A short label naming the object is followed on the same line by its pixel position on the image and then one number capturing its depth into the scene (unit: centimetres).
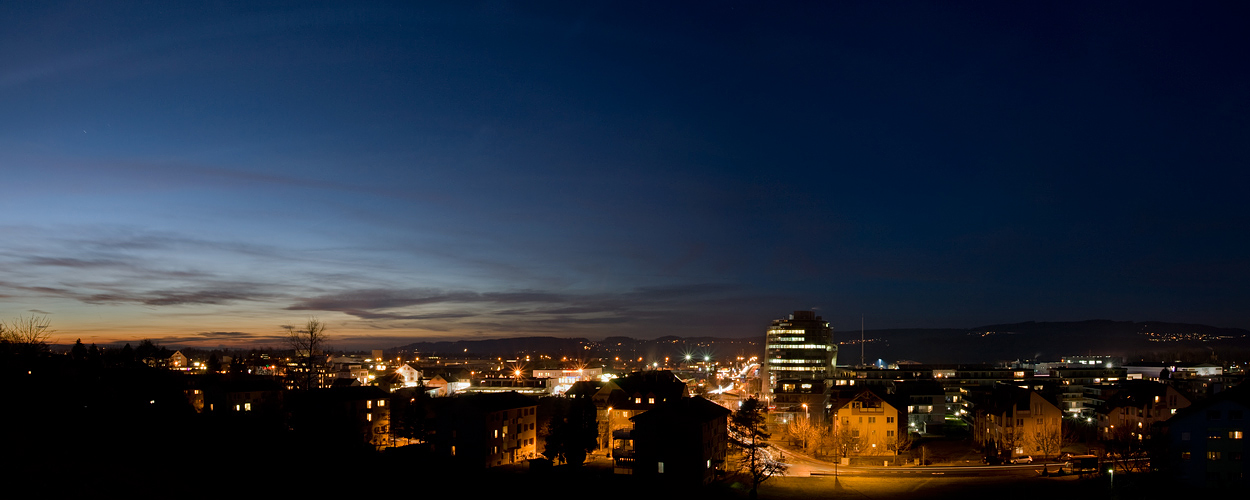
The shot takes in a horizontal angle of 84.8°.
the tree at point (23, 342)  5925
